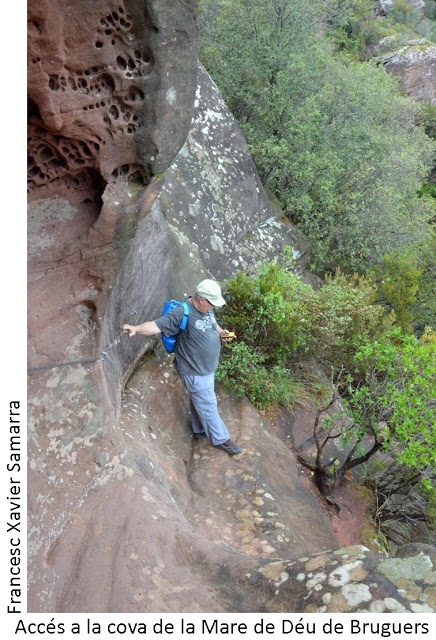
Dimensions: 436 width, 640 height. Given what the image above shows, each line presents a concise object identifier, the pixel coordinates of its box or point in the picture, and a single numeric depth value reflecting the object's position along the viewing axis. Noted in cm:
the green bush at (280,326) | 688
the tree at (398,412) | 543
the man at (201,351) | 503
